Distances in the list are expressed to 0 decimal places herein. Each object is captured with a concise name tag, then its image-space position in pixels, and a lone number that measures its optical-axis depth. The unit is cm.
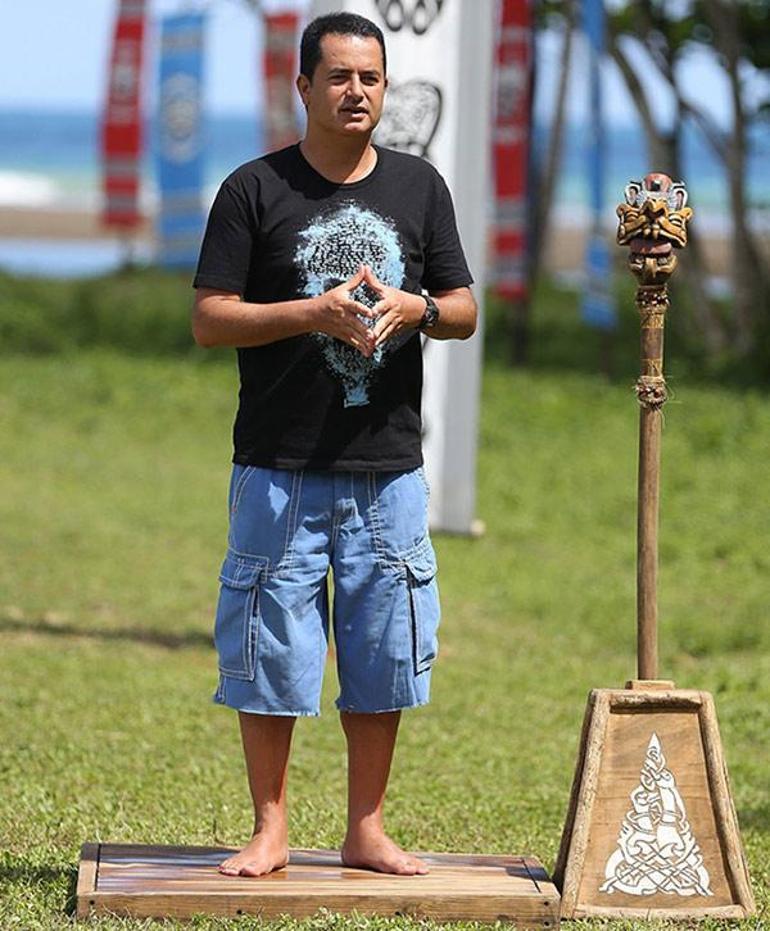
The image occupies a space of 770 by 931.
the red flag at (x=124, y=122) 4044
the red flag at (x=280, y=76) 3981
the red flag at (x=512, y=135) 3122
